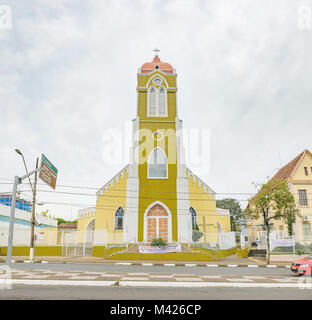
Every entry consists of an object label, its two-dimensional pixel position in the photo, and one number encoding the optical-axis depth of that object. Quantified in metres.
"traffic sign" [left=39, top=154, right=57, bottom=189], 14.96
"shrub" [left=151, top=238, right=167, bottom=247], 22.62
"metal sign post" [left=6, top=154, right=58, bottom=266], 12.89
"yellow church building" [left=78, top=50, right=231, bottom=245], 24.88
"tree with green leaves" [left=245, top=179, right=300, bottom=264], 21.20
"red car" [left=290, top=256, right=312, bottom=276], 12.49
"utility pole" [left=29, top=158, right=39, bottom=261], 20.55
